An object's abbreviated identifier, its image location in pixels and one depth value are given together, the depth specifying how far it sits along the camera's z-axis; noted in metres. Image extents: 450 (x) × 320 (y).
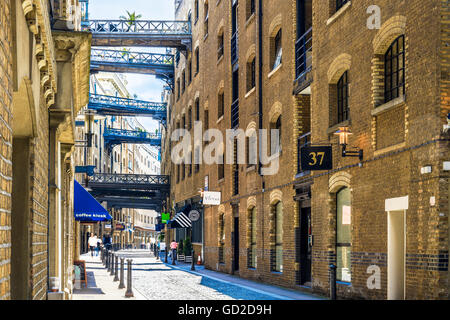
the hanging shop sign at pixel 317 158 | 15.96
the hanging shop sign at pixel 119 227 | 76.06
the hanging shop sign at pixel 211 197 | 27.25
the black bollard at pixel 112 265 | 24.52
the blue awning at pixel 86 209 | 17.59
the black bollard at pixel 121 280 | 18.53
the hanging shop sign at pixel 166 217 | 47.06
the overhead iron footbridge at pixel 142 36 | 39.94
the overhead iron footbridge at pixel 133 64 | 45.12
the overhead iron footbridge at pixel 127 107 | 53.00
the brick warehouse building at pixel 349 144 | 11.54
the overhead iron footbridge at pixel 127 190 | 51.91
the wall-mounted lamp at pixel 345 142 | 14.59
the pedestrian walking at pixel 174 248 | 35.86
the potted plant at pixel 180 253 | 38.09
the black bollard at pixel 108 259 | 27.35
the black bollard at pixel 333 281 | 12.48
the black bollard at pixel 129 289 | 15.82
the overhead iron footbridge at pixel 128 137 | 66.25
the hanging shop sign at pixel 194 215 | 32.84
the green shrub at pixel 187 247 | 37.56
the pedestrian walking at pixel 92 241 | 44.39
